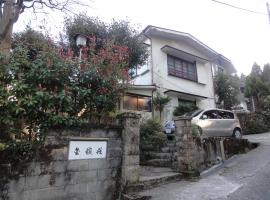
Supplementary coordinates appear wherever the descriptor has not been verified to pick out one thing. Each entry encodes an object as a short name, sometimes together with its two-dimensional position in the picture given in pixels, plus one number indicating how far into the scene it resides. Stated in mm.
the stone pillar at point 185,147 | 7398
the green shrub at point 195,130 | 8328
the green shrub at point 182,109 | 14641
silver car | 10758
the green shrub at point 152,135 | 9414
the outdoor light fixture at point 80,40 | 7277
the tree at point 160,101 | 13758
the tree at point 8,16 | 8094
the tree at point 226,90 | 19709
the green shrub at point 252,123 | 18688
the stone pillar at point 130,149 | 5609
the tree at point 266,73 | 21972
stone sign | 4945
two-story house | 14110
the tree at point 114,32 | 12627
